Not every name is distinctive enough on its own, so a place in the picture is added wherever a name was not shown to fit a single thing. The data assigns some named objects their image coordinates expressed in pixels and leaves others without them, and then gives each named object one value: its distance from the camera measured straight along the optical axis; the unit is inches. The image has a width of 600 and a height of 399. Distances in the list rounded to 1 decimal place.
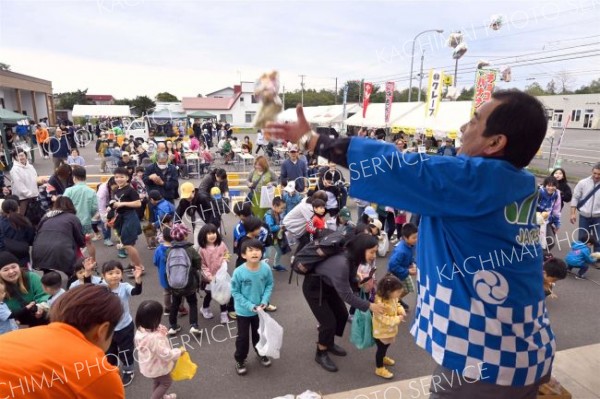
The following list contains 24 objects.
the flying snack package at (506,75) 607.4
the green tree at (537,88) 2314.1
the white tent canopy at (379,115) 781.3
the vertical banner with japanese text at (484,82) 514.0
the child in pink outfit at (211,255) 186.2
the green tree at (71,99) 2390.5
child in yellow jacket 147.6
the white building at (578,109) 1801.2
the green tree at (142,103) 2191.9
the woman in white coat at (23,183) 279.4
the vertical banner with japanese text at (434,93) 616.4
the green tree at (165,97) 2647.6
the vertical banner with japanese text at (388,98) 742.5
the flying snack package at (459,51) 551.8
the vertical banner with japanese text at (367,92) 821.9
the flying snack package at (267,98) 53.4
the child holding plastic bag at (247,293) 150.9
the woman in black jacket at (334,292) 141.5
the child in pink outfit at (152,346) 125.3
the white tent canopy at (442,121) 603.6
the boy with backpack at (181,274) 168.6
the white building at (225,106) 1921.4
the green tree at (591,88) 2280.5
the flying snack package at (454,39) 537.6
